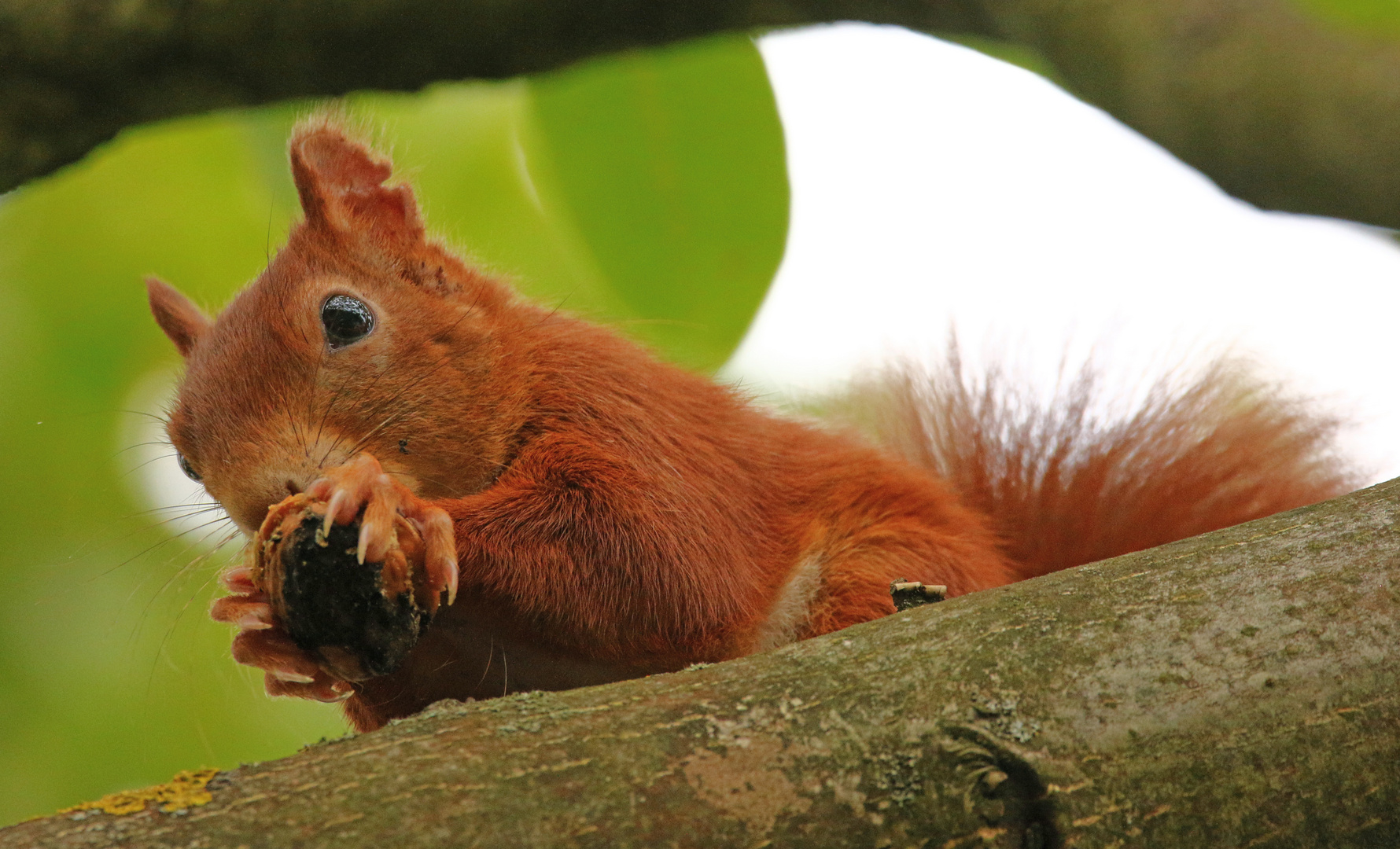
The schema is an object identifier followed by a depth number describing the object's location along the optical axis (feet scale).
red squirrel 11.85
